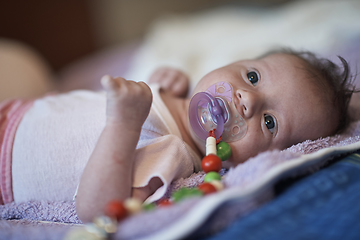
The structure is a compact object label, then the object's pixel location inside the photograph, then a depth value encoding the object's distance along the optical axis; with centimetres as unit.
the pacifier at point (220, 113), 36
